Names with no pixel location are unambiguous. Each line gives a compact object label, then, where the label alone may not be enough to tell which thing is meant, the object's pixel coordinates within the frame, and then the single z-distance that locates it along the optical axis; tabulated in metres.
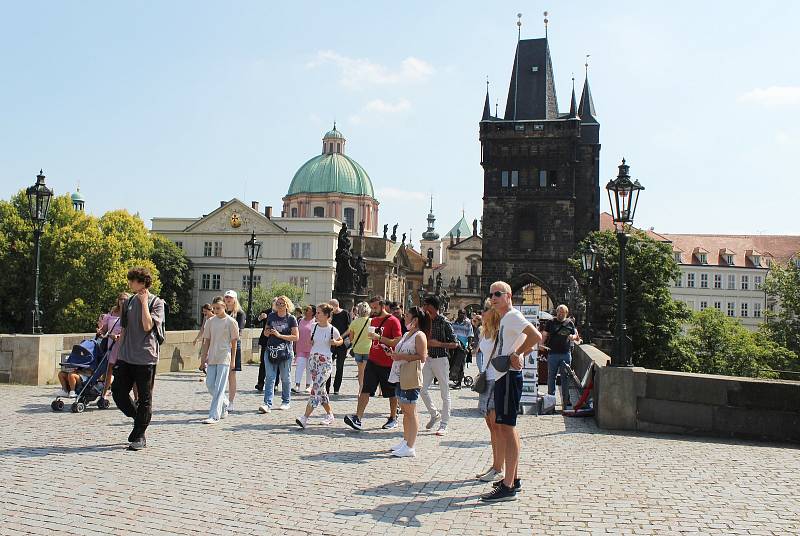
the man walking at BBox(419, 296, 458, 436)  9.83
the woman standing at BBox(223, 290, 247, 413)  11.08
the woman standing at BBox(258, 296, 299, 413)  11.57
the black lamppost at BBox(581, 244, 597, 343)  23.62
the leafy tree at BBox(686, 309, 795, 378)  48.75
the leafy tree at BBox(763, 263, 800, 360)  56.44
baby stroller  10.52
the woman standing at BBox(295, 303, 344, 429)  9.95
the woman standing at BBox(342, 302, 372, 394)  11.59
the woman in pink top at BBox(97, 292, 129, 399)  10.82
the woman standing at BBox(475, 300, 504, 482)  6.72
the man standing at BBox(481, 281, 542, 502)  6.25
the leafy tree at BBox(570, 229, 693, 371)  46.72
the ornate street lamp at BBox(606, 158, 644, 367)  12.34
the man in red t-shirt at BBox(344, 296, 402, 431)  9.72
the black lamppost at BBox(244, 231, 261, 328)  25.38
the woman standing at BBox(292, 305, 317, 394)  12.12
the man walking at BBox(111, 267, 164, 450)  8.11
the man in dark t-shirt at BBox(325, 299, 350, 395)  14.39
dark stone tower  61.72
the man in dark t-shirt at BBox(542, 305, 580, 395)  12.46
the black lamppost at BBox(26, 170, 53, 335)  15.22
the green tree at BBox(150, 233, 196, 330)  63.41
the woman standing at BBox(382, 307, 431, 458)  8.09
